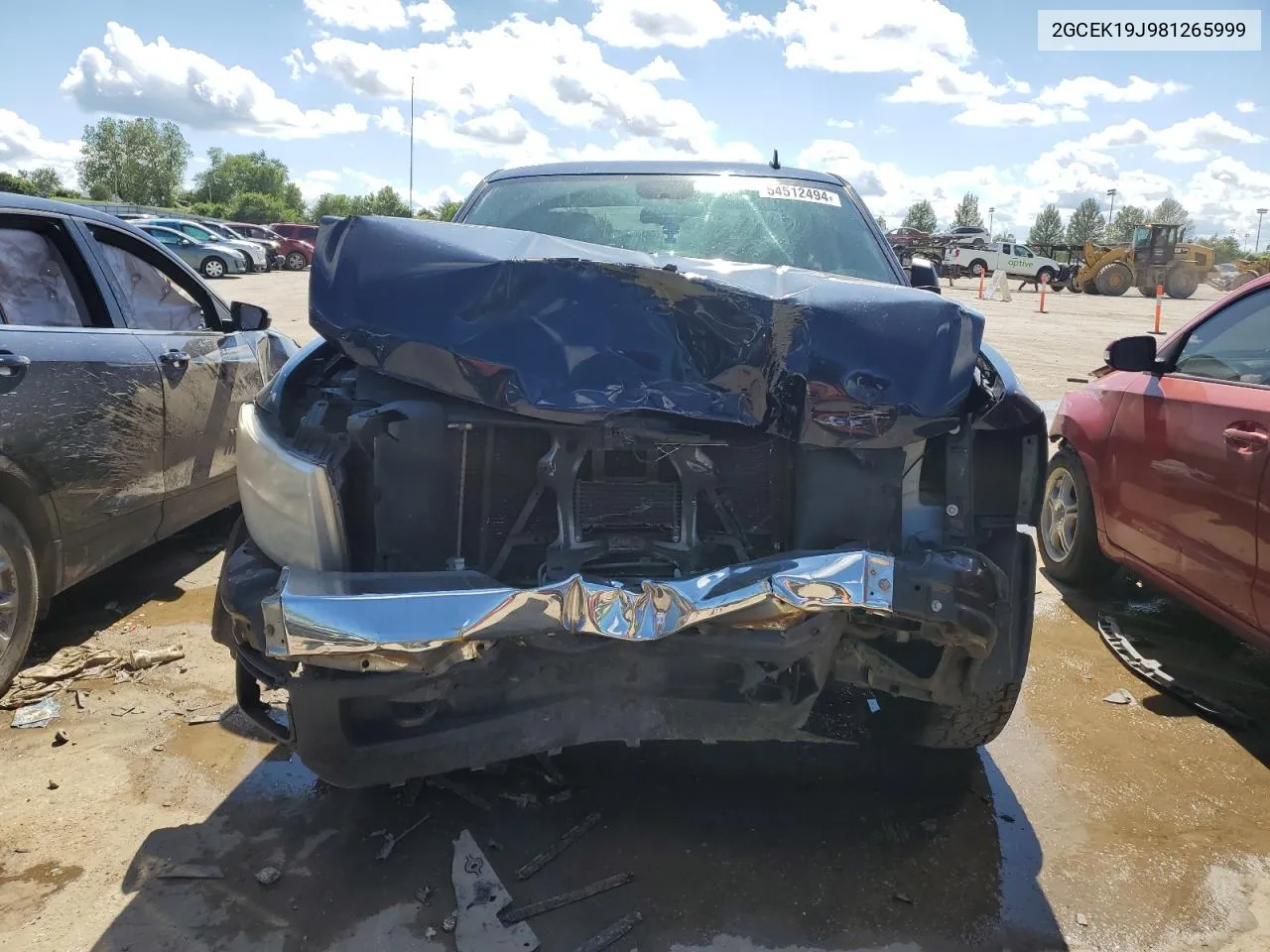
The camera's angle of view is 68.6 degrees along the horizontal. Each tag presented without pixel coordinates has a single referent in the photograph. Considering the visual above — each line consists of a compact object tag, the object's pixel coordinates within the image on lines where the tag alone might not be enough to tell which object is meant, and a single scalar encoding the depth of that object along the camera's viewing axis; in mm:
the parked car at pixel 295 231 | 37719
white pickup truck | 37125
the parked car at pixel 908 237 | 40281
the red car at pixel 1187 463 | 3330
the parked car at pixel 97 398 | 3459
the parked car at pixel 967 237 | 40750
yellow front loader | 34562
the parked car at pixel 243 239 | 32222
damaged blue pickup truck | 2146
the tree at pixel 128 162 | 86562
